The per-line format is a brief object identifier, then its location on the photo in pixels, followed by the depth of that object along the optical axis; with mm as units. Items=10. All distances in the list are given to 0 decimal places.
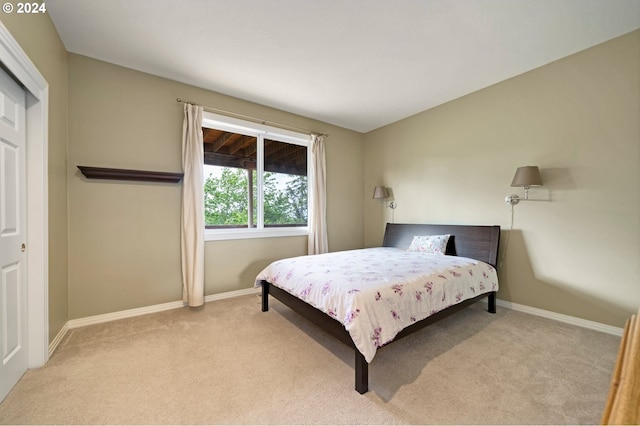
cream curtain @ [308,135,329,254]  4199
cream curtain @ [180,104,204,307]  3055
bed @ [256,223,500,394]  1737
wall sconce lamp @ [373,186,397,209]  4393
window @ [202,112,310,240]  3449
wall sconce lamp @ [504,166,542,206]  2725
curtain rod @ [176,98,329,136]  3289
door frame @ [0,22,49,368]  1862
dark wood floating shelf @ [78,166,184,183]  2564
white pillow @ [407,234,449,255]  3314
